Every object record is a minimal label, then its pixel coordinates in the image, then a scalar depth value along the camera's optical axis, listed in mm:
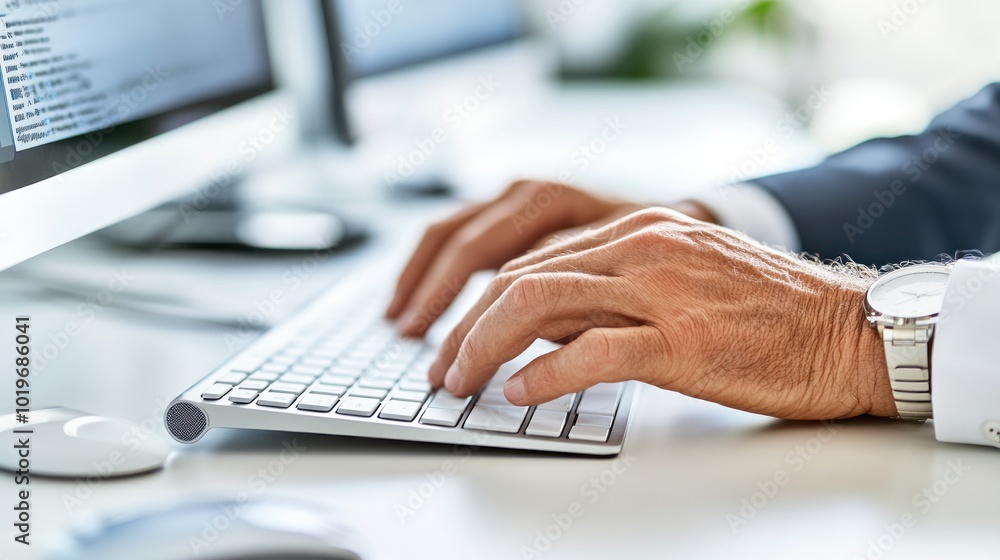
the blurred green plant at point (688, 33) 2053
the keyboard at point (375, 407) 482
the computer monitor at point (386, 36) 1062
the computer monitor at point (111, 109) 510
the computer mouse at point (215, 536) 364
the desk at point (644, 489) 391
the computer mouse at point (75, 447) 467
